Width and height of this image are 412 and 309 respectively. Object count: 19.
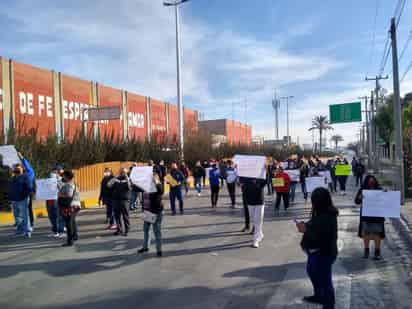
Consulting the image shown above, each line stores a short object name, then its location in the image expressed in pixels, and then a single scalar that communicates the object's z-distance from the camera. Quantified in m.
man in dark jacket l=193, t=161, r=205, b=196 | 20.80
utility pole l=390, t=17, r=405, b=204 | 15.62
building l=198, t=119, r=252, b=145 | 75.40
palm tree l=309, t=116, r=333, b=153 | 96.99
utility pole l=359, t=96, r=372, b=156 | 56.90
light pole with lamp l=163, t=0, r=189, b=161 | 28.03
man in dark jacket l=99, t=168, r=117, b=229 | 11.08
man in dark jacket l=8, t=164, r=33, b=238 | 10.02
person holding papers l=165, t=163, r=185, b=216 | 13.67
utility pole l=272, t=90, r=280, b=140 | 68.31
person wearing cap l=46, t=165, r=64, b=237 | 10.27
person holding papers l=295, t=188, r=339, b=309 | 4.76
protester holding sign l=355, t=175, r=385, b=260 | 7.35
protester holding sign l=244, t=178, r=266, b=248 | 8.74
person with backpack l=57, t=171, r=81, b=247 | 8.90
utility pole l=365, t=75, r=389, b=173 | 41.56
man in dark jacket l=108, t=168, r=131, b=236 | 9.98
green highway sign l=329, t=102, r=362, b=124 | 40.06
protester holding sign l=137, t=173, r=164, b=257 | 7.84
